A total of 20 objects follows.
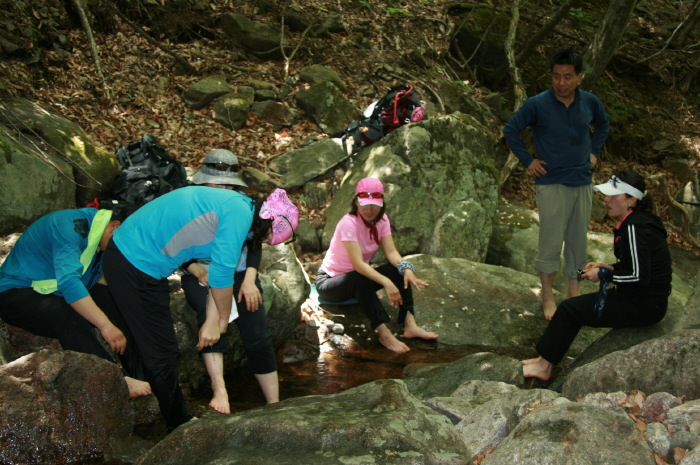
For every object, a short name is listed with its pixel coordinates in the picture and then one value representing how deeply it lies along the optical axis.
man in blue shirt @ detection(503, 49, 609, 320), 5.43
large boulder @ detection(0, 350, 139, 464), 3.05
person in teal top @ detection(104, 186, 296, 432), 3.32
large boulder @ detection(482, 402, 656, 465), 2.39
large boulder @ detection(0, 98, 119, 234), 5.20
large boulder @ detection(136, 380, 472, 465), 2.46
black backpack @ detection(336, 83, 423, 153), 7.83
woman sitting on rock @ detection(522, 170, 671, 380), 4.11
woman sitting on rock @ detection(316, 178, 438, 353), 5.27
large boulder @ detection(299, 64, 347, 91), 9.61
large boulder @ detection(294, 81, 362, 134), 8.79
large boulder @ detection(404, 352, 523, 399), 4.30
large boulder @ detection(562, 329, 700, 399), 3.17
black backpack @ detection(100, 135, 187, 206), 5.57
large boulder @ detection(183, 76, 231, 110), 8.51
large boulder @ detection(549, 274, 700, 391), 4.13
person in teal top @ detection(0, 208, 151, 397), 3.49
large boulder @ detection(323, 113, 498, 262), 7.12
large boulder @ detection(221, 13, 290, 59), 9.80
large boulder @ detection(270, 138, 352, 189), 7.90
